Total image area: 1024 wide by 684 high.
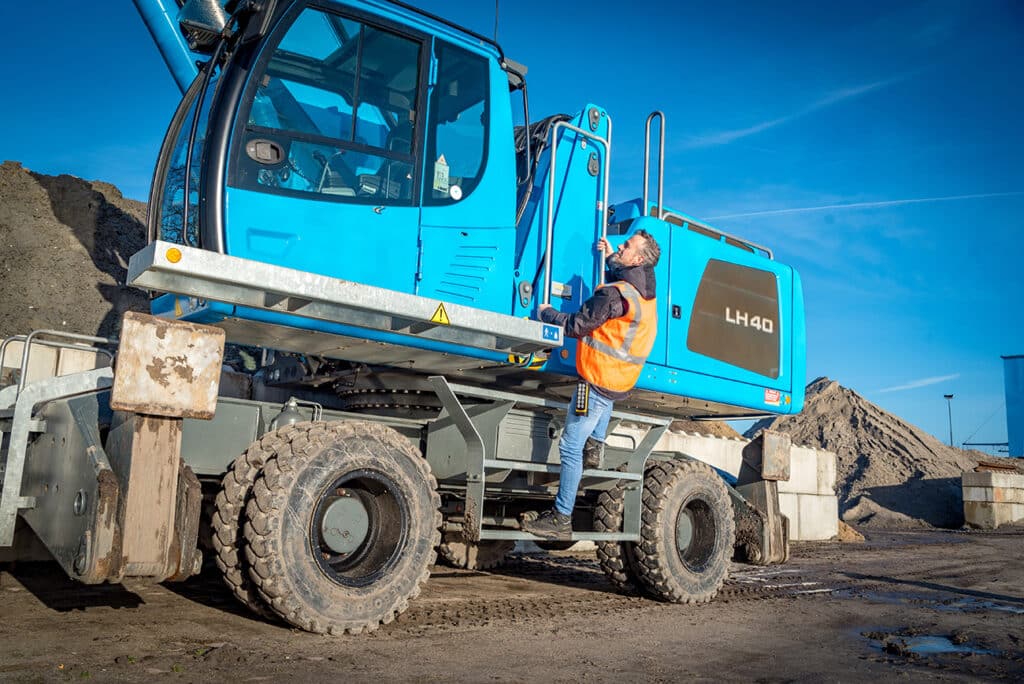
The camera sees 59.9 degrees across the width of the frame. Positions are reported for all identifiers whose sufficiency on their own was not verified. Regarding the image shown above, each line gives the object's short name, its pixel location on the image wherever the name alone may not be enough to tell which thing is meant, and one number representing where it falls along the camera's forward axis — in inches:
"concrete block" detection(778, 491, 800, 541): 622.0
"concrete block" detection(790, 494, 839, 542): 644.7
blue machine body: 185.6
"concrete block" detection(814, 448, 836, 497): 669.3
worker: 239.0
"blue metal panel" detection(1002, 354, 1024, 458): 1344.7
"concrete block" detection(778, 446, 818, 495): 636.1
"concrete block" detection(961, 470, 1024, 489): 892.0
